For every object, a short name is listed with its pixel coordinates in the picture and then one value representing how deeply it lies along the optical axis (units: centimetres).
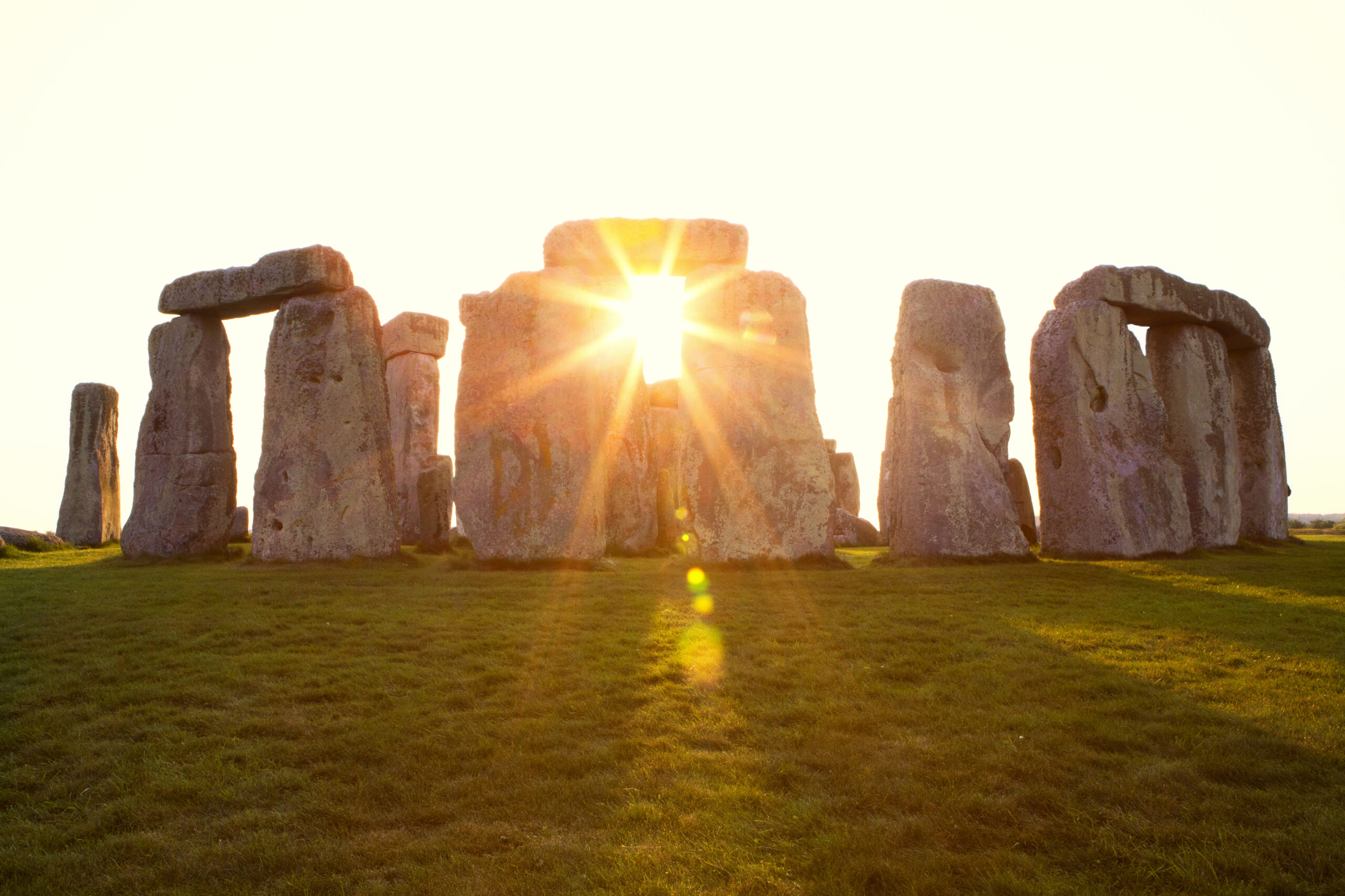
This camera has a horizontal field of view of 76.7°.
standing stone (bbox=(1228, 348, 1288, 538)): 1541
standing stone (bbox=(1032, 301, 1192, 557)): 1164
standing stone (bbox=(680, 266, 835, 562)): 1065
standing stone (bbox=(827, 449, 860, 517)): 2198
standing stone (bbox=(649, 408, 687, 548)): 1452
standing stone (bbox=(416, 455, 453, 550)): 1366
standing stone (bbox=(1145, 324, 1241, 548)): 1343
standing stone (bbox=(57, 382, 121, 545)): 1756
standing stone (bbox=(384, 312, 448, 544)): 1712
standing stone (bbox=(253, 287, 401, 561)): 1134
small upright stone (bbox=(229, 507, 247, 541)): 1672
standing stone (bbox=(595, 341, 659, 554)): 1334
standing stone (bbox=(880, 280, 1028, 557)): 1096
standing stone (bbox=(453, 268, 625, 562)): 1090
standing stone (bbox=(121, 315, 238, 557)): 1227
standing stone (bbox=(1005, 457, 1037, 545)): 1503
